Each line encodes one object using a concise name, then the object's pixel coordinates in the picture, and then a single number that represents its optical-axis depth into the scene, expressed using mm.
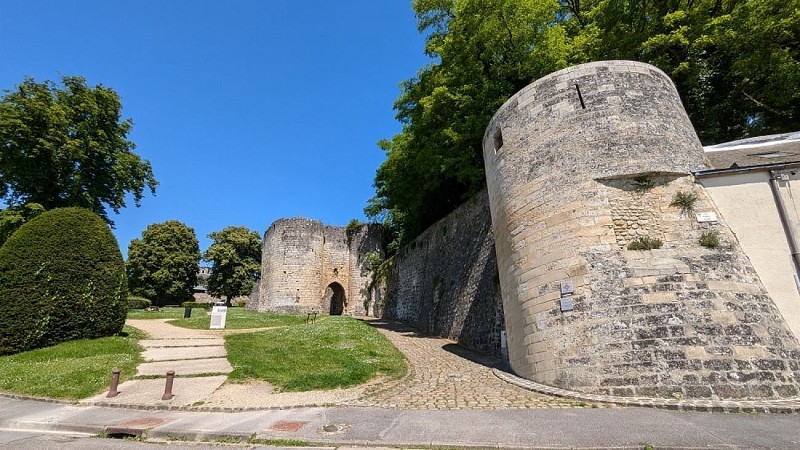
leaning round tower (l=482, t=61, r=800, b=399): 6047
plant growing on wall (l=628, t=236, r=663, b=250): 7172
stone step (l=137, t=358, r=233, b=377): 8734
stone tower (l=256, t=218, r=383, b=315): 29531
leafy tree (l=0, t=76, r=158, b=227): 17031
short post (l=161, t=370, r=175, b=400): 6736
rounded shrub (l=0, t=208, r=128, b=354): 10430
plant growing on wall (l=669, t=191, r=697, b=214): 7453
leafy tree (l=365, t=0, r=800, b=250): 12867
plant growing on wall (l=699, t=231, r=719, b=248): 7062
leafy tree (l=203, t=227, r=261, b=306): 37094
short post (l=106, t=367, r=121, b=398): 6973
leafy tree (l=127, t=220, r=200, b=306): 34625
